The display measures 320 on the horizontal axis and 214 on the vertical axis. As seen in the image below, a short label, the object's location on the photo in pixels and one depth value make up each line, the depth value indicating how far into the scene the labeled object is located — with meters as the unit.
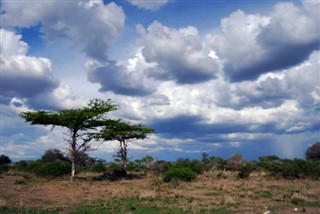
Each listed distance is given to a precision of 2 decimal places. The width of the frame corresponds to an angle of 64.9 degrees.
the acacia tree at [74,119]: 22.81
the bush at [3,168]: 30.37
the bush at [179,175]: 21.47
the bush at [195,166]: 27.81
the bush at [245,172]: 23.12
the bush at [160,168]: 29.53
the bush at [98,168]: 32.98
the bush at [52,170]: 26.21
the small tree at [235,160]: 35.19
